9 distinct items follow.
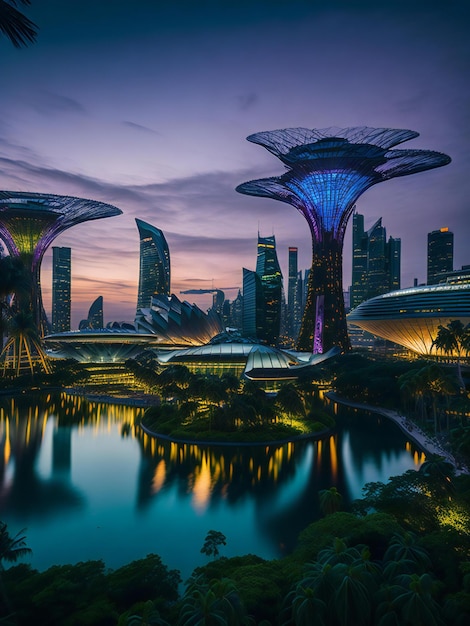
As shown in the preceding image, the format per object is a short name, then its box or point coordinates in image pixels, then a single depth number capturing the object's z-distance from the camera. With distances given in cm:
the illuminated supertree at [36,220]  10138
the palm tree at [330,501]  2488
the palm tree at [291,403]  5006
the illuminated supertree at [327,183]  8769
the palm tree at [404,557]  1602
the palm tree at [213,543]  2248
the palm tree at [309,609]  1351
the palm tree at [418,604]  1338
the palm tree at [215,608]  1316
